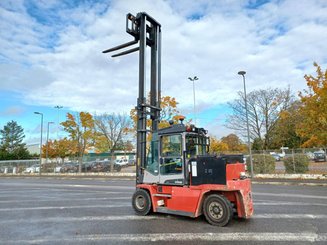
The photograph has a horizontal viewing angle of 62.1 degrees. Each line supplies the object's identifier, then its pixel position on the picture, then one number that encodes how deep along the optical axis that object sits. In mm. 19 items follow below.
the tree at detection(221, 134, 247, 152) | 48231
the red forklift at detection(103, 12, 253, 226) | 7102
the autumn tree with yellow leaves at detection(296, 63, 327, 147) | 20453
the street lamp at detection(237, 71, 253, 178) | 21444
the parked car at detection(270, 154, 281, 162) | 21891
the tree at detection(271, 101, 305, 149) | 36656
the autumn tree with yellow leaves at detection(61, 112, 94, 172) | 39062
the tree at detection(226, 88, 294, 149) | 38750
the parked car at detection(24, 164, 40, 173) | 40638
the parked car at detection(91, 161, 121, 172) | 32219
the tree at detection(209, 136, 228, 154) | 35669
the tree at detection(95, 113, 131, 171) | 44375
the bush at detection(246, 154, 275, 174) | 22281
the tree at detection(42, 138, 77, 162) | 42625
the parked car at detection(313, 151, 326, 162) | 20094
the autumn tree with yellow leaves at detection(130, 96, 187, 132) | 30936
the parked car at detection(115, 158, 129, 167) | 32625
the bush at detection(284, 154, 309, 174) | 20844
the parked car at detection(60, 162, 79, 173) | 35125
